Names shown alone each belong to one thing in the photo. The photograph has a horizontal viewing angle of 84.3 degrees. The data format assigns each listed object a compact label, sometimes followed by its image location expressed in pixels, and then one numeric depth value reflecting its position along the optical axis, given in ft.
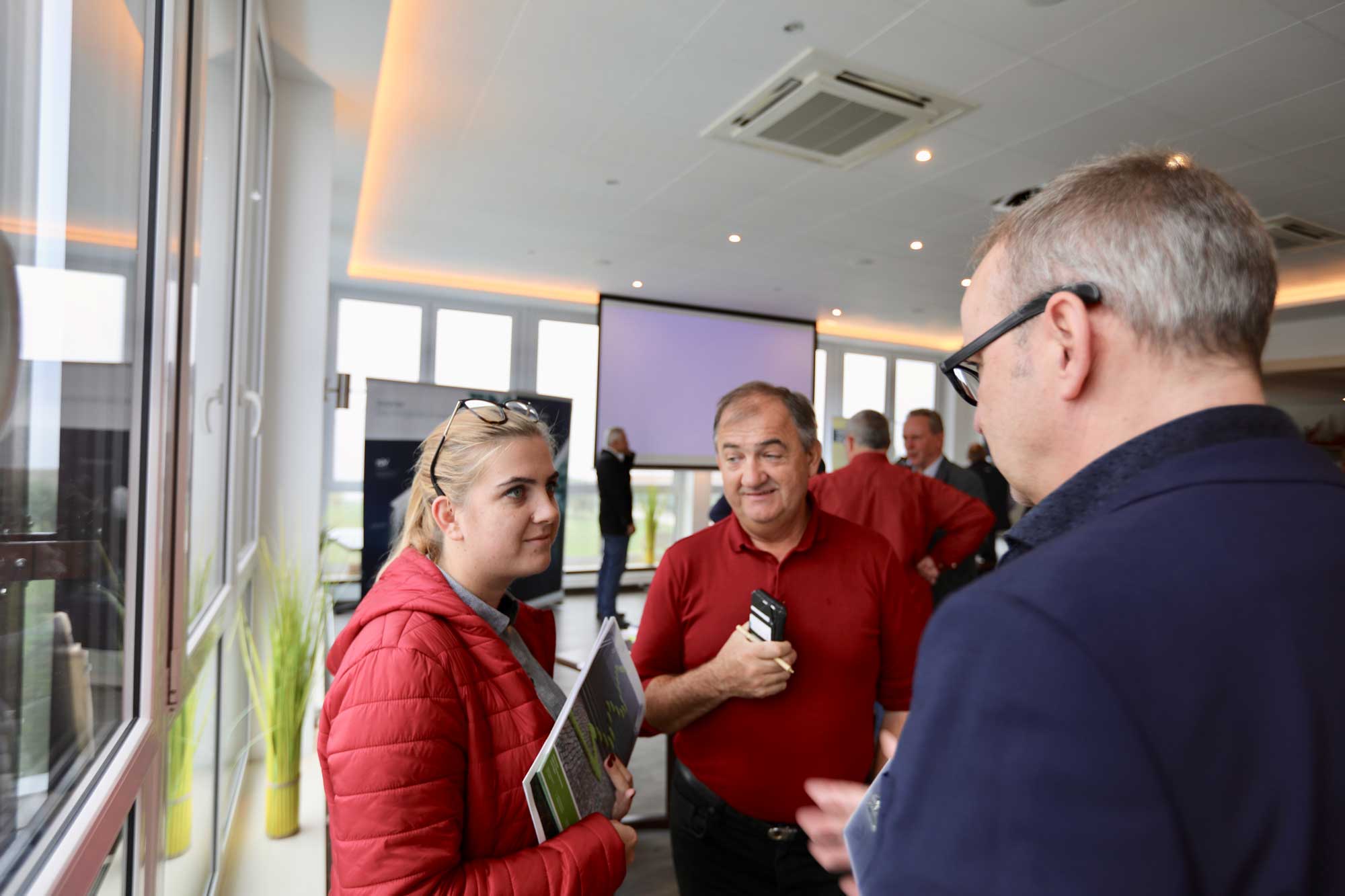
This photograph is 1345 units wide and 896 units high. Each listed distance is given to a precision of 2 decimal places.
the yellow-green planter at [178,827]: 5.41
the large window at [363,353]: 26.00
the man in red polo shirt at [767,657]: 5.16
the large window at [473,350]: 28.17
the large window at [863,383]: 36.40
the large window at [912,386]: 37.83
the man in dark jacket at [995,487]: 19.65
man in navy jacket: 1.53
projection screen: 28.30
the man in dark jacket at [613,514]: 23.02
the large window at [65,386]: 2.51
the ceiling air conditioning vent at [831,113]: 11.43
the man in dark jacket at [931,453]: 15.17
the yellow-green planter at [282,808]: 7.93
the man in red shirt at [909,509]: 10.83
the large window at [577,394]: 29.53
